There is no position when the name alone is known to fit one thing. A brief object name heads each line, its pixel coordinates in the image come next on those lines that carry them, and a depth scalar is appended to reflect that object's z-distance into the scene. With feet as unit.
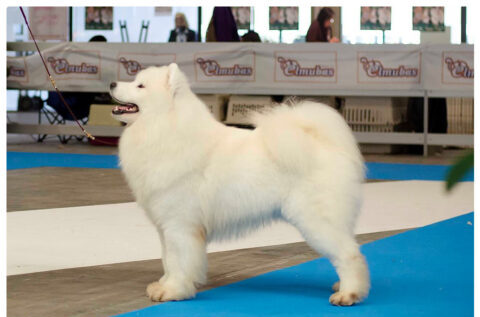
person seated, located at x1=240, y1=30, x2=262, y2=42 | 44.52
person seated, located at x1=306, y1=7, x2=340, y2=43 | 44.11
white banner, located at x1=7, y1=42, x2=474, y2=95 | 38.78
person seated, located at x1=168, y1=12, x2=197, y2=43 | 49.11
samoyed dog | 13.42
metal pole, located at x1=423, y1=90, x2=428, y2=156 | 39.05
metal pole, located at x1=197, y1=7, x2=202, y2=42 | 64.18
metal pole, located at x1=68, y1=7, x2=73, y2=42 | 65.31
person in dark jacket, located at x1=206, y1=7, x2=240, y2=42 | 44.83
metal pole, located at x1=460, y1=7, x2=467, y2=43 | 59.47
